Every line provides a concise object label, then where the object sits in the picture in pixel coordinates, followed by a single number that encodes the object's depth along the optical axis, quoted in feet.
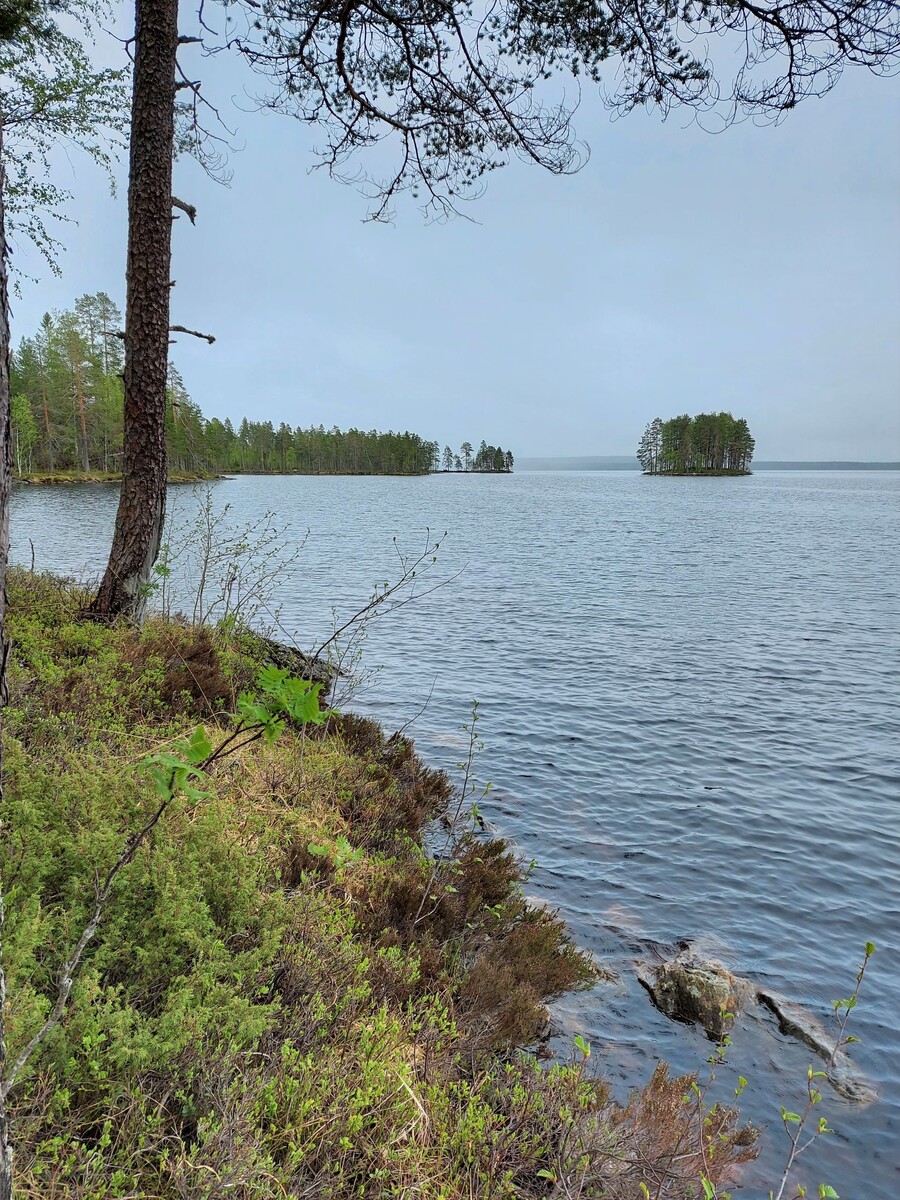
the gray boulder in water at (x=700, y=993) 15.26
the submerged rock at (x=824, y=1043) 13.84
